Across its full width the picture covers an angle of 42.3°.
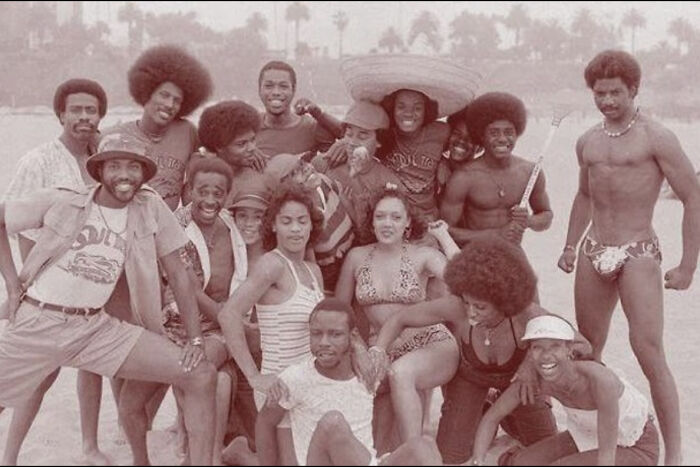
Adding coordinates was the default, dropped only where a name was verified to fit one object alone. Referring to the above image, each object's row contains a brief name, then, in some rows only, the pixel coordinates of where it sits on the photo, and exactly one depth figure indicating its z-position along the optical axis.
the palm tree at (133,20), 82.06
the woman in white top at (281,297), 4.15
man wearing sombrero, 5.14
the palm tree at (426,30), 104.84
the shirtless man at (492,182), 5.14
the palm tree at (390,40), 95.81
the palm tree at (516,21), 107.19
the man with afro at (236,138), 4.96
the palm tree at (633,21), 111.00
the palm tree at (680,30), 96.56
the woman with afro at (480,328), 4.11
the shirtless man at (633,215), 4.52
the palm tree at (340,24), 103.12
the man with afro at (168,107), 5.07
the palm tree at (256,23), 98.90
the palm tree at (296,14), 115.38
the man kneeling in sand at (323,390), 3.93
